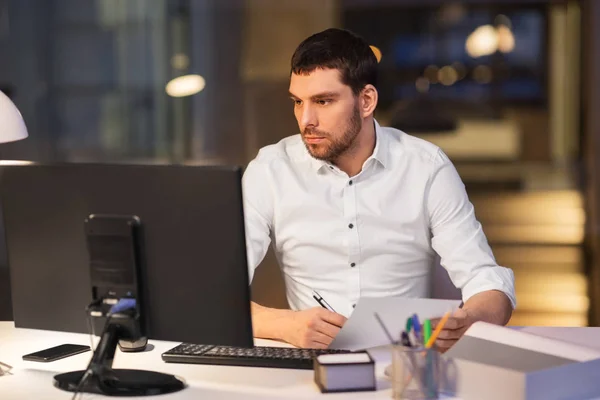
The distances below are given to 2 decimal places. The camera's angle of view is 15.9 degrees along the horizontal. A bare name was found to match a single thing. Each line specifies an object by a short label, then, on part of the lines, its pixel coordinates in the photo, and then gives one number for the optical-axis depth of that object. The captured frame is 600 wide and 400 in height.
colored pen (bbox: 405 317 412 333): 3.89
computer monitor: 3.81
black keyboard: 4.06
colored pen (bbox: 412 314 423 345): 3.86
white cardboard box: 3.78
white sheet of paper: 3.99
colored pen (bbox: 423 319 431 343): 3.86
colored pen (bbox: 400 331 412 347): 3.85
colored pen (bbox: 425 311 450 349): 3.85
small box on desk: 3.89
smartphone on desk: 4.14
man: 4.53
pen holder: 3.84
